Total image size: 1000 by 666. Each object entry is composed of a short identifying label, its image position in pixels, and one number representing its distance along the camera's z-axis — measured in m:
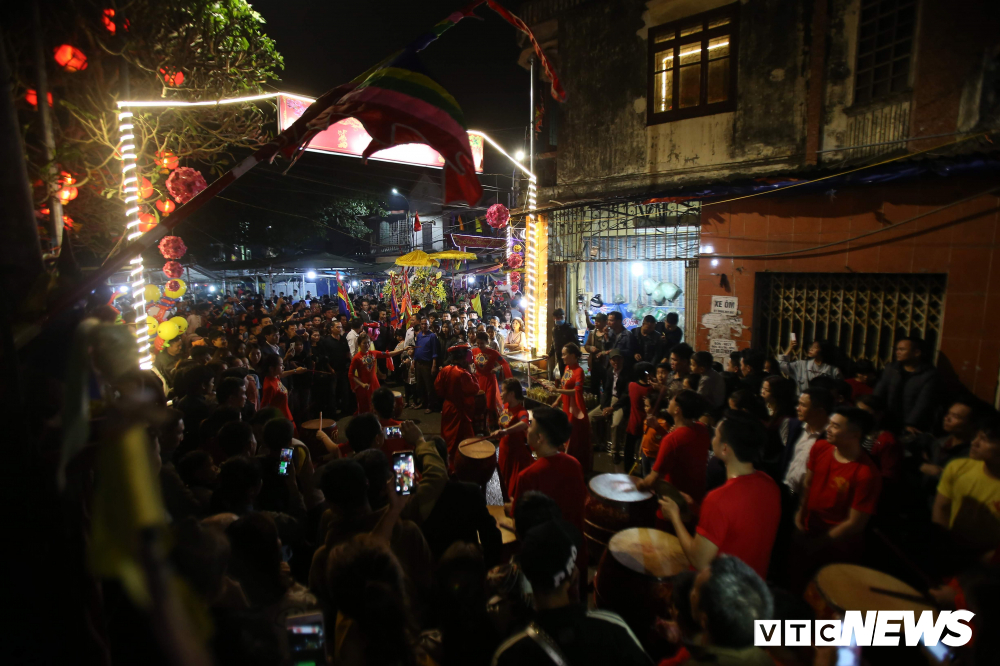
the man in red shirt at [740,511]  2.81
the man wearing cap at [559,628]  1.80
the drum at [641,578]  3.14
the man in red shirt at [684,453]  4.00
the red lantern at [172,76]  6.10
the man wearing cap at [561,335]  9.98
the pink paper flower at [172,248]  7.82
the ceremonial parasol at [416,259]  15.91
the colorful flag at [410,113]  4.10
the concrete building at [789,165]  6.43
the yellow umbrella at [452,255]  17.55
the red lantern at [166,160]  6.41
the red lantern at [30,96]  4.31
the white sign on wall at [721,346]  8.69
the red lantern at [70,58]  4.63
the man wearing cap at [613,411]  7.08
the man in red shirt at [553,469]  3.56
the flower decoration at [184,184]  6.15
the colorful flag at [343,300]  13.71
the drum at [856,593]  2.60
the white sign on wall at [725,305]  8.59
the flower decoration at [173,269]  9.06
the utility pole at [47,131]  2.63
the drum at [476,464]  4.96
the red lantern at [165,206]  6.54
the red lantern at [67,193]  5.04
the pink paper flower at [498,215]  12.05
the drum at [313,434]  5.26
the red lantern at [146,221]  6.05
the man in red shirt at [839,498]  3.27
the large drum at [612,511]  3.87
